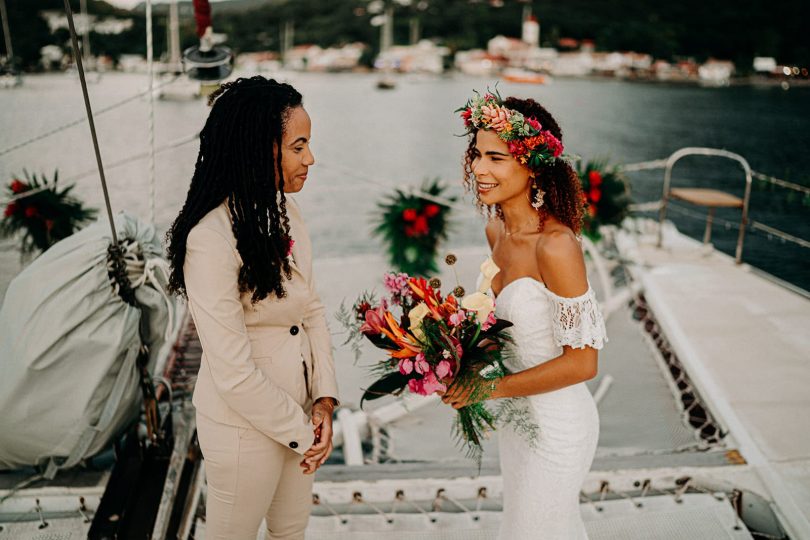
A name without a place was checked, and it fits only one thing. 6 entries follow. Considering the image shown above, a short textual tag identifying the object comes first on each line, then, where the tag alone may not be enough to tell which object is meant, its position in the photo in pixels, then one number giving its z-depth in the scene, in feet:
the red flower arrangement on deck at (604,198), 16.29
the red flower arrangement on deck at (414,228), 15.11
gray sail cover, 7.35
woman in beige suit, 4.58
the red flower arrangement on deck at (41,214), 12.39
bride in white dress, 5.54
